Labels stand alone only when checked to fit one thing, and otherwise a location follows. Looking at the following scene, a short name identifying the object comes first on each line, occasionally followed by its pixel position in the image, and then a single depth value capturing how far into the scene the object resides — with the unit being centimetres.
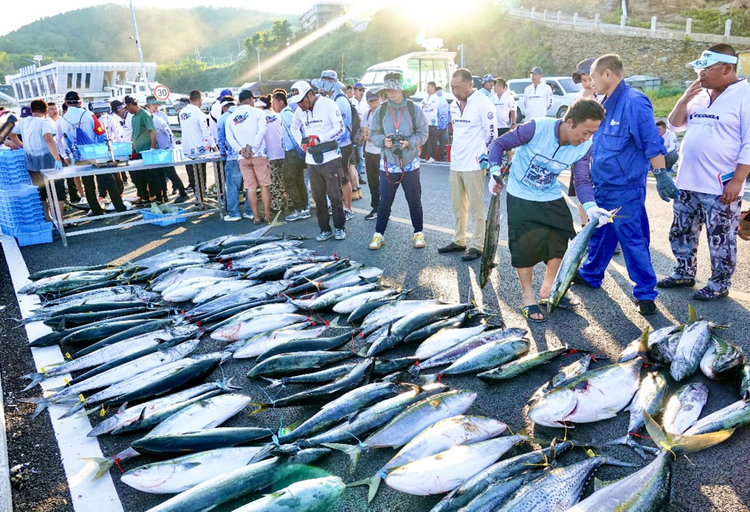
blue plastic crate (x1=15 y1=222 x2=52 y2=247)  798
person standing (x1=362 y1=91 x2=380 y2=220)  875
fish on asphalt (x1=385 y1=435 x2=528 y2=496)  259
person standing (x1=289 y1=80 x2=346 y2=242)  732
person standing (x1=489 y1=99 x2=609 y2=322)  423
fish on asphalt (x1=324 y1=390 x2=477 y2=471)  297
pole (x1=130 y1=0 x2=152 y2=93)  4451
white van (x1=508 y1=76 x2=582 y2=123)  1991
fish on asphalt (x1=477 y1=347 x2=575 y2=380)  365
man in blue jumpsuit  437
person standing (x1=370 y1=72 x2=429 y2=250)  651
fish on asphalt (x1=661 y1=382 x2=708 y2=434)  299
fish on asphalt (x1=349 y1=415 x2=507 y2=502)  275
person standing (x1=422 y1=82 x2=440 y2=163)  1461
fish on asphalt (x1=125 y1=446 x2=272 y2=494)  271
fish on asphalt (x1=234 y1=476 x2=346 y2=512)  238
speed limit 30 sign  1660
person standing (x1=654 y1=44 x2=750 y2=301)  439
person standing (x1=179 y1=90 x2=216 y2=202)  1020
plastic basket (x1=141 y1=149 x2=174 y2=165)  889
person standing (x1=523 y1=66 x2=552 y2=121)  1367
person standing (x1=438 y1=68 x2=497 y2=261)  627
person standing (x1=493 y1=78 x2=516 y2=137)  1270
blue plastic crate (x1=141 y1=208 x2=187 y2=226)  915
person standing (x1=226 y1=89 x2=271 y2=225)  829
